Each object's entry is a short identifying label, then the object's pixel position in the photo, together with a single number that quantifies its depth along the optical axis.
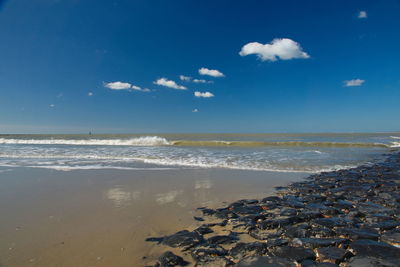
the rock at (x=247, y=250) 2.50
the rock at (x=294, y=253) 2.37
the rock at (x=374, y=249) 2.31
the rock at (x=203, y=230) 3.13
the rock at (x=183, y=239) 2.77
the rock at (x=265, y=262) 2.27
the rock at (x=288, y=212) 3.75
